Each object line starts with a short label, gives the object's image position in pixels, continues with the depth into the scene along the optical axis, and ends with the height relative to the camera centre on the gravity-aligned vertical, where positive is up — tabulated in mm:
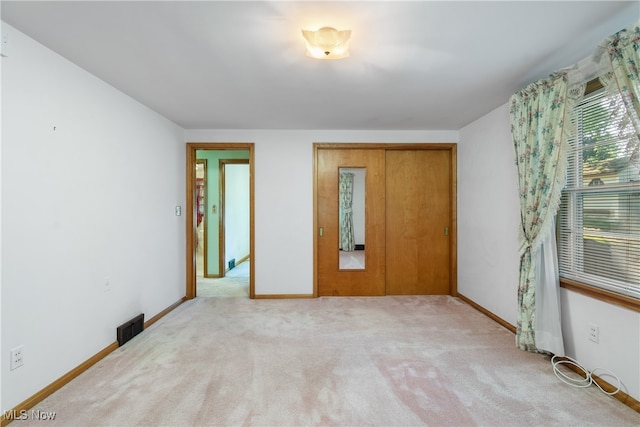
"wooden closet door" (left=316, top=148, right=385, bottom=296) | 3922 -167
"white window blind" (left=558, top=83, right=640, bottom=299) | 1800 +58
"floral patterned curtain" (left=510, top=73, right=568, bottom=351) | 2094 +336
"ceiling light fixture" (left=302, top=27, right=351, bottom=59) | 1606 +981
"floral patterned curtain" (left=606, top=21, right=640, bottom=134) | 1537 +812
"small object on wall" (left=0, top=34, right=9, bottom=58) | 1583 +958
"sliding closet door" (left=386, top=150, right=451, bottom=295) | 3975 -143
